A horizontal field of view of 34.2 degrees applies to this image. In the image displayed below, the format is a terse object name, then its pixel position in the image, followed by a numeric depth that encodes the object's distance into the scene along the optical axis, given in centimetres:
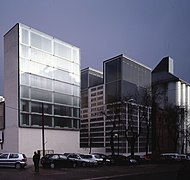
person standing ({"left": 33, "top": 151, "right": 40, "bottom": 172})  2622
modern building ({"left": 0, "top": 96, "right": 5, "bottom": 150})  4997
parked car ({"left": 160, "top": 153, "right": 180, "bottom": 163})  5081
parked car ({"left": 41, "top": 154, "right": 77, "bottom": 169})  3209
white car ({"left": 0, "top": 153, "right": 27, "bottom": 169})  3055
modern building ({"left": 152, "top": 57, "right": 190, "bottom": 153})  6077
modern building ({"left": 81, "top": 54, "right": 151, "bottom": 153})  7900
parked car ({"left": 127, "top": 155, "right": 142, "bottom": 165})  4395
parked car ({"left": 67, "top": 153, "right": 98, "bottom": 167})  3559
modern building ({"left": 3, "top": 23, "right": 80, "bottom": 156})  4762
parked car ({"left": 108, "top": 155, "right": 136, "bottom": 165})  4222
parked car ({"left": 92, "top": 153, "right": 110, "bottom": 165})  3991
